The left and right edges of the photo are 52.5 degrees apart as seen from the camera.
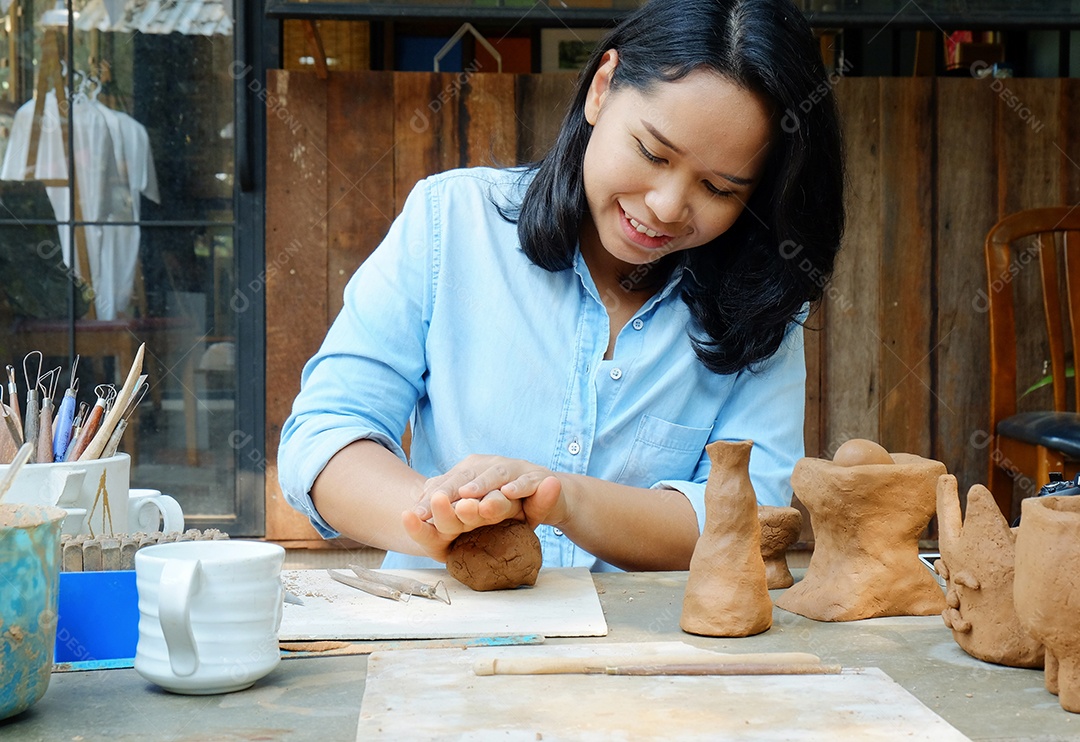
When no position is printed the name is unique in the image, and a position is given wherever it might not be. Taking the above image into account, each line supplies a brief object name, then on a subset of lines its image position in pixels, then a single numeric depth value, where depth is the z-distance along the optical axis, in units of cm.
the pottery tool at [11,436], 120
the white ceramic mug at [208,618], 84
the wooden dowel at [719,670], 89
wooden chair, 269
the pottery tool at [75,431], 118
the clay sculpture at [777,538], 123
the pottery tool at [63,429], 119
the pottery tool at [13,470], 85
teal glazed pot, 80
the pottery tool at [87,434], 118
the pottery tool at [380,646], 99
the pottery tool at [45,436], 117
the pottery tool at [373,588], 115
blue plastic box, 95
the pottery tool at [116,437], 120
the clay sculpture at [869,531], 110
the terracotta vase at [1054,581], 81
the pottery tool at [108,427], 118
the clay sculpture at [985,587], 95
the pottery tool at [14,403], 123
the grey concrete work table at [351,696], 81
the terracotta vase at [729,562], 104
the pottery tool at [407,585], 116
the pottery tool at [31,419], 120
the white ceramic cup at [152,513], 125
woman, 138
